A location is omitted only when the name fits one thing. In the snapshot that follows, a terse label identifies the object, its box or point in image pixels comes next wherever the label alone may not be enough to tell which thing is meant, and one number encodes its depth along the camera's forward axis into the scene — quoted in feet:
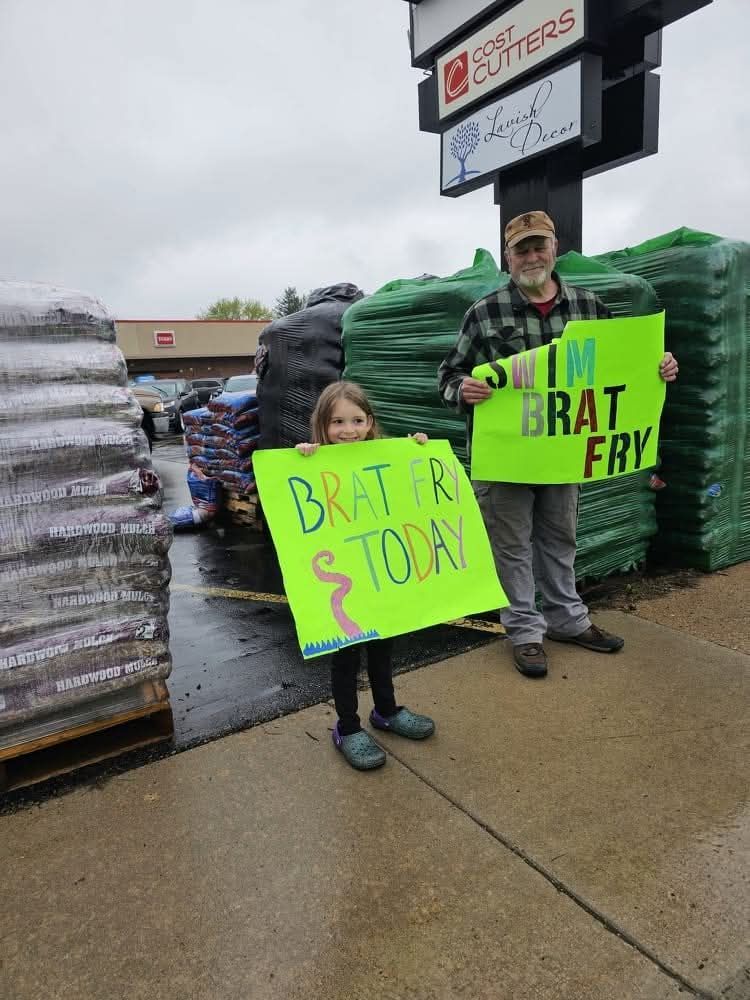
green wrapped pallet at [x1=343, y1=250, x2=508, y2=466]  12.21
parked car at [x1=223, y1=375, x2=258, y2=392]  46.11
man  9.72
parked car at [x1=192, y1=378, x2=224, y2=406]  73.72
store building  129.59
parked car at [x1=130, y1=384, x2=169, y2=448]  50.44
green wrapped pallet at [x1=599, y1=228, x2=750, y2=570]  13.67
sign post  17.97
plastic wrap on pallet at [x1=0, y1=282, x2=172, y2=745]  7.54
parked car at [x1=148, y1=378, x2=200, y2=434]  64.67
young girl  8.11
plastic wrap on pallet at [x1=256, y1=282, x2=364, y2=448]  17.22
